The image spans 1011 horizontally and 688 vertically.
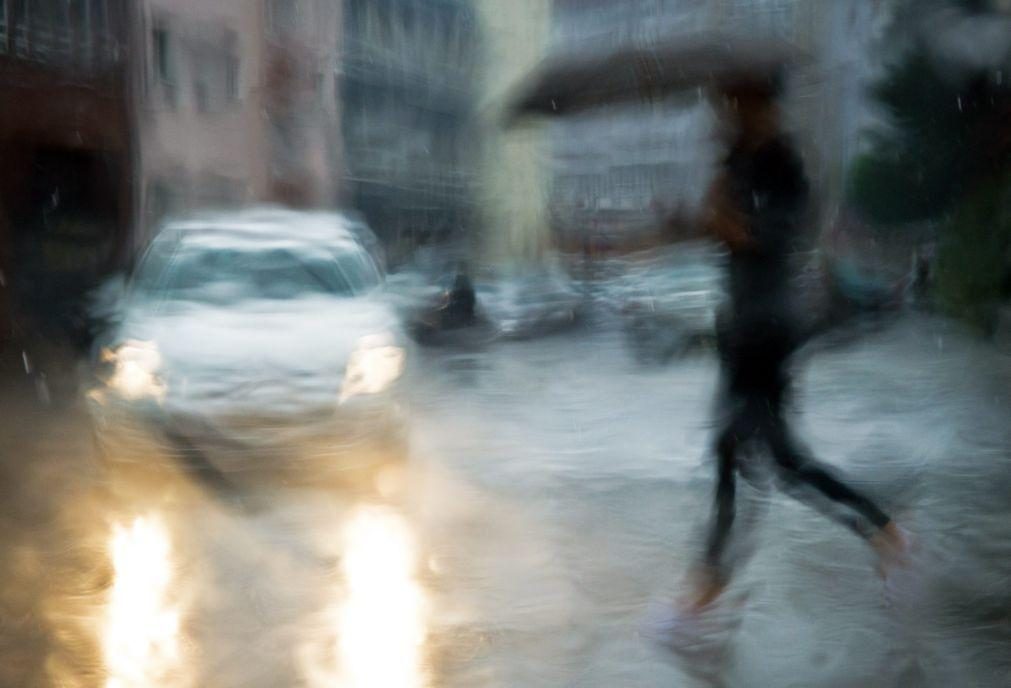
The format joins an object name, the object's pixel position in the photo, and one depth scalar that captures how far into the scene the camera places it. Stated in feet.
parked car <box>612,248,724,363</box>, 57.47
